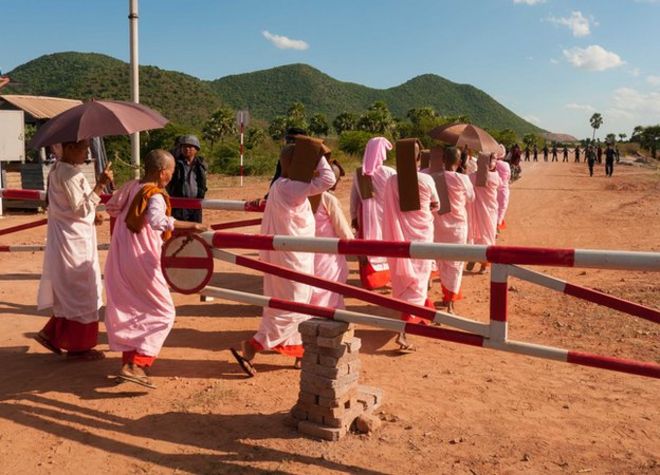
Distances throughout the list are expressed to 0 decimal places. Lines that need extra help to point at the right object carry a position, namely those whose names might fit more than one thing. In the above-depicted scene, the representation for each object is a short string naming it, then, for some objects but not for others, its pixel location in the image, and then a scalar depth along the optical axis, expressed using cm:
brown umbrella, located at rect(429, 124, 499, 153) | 796
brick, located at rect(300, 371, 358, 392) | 371
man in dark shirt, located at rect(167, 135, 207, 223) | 707
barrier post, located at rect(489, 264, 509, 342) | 320
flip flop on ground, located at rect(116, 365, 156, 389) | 439
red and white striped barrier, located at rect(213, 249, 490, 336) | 338
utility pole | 1180
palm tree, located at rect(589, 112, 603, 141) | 13800
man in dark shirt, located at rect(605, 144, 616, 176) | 3203
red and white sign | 404
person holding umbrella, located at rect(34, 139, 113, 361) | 477
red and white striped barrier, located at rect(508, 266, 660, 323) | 316
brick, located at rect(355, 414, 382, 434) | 379
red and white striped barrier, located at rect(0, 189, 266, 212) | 633
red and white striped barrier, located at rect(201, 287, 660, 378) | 294
